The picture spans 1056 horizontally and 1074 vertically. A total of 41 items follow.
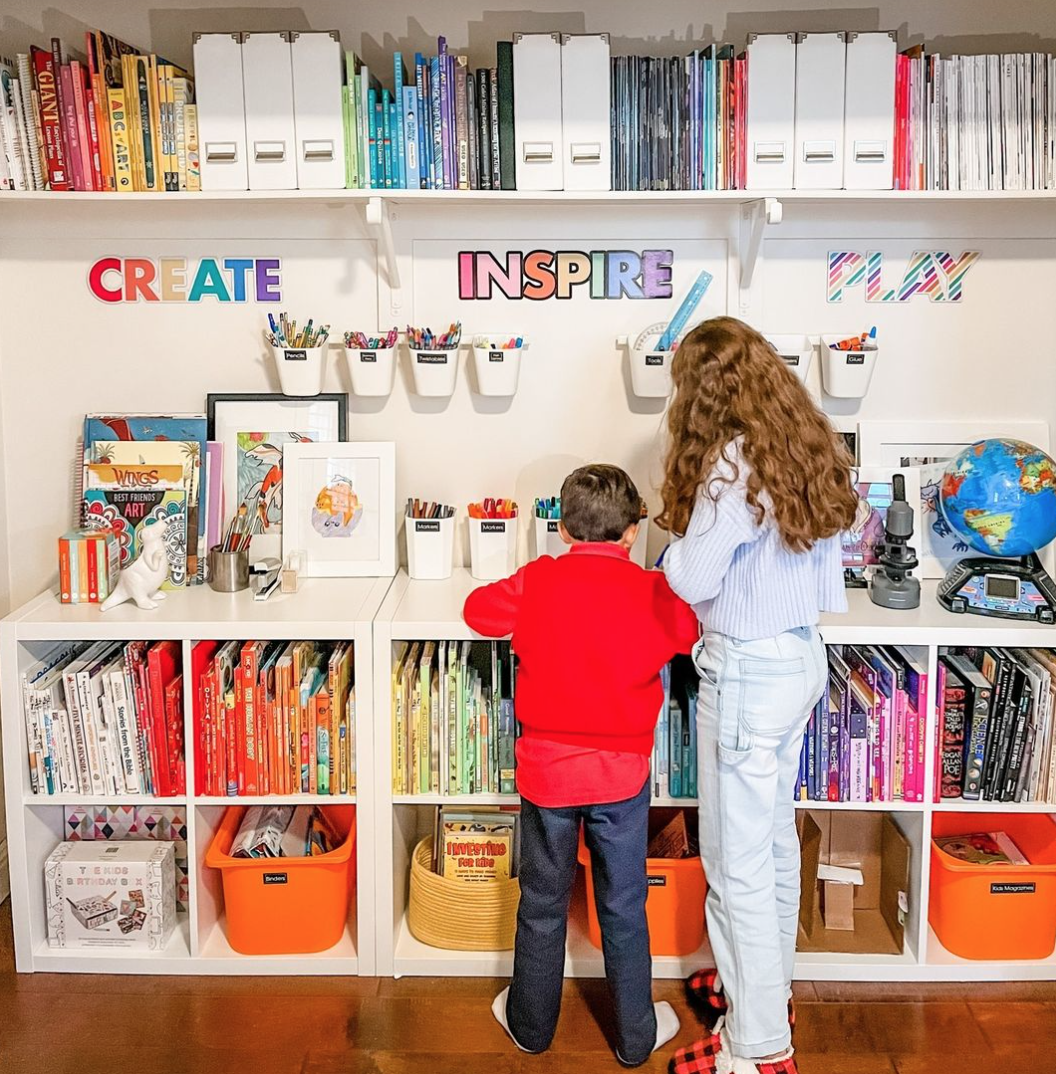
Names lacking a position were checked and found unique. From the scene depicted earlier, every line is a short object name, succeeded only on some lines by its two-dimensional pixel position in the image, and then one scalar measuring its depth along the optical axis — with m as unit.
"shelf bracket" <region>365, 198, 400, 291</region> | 2.47
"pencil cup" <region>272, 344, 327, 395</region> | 2.65
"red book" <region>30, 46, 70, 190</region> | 2.49
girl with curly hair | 1.98
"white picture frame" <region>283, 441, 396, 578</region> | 2.76
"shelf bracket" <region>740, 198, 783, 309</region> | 2.54
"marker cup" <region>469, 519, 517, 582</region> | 2.67
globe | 2.46
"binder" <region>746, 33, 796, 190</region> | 2.41
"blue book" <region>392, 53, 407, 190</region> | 2.48
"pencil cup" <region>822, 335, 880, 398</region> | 2.64
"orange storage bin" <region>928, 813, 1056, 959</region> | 2.46
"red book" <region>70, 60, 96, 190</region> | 2.48
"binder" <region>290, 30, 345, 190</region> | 2.43
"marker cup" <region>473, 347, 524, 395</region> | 2.66
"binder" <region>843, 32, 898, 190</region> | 2.42
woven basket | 2.51
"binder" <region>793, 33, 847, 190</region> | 2.41
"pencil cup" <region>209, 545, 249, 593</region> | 2.61
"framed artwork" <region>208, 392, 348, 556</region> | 2.77
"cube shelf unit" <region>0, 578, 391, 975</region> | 2.40
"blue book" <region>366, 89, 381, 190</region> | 2.50
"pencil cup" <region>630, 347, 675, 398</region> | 2.66
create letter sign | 2.74
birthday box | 2.54
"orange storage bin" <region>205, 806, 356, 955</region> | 2.49
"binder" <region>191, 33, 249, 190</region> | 2.44
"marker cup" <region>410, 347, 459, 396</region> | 2.66
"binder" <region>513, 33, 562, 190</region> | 2.42
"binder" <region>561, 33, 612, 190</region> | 2.42
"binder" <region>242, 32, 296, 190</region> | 2.43
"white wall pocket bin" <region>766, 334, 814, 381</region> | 2.71
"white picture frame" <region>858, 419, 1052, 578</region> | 2.77
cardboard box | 2.53
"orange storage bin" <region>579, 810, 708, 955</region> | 2.48
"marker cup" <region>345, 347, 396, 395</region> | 2.66
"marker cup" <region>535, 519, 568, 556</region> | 2.66
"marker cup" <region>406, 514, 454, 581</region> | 2.69
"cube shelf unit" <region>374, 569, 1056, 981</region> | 2.38
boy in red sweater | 2.16
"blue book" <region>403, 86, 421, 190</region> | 2.49
